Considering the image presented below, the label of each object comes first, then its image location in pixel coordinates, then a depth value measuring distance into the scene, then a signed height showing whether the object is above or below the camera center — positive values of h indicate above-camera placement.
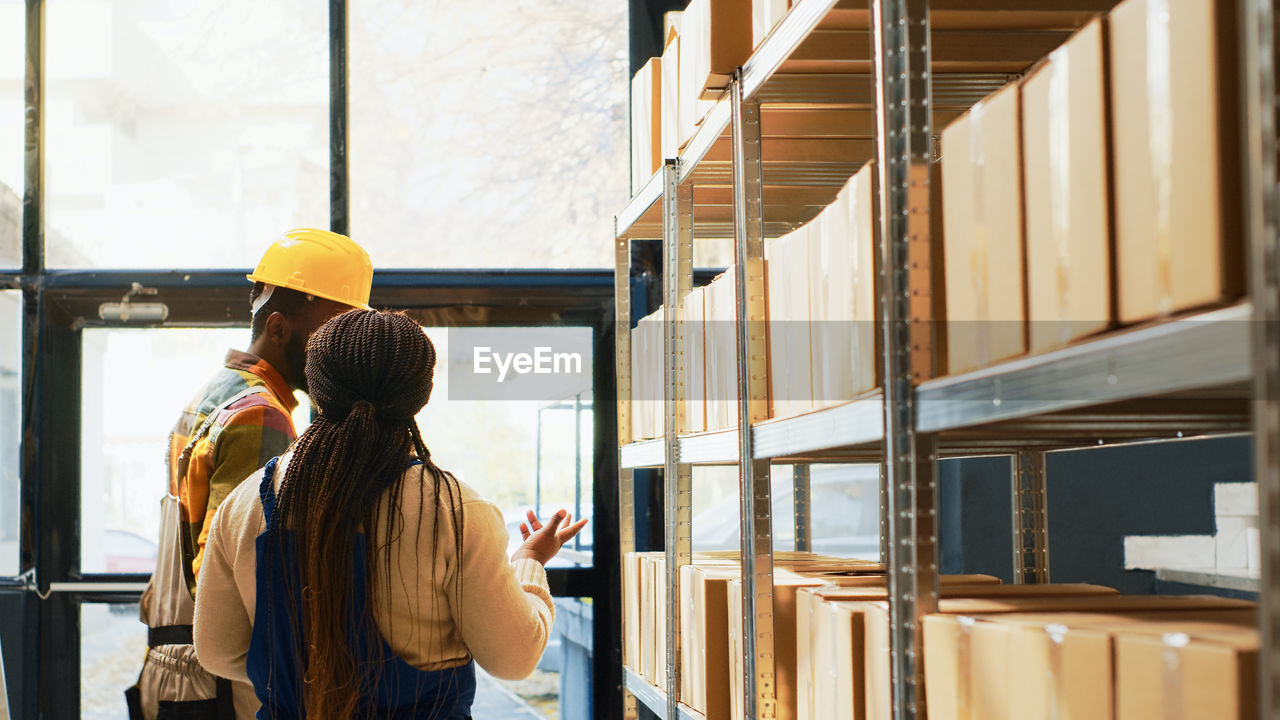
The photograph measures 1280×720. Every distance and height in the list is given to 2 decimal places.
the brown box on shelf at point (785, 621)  1.80 -0.35
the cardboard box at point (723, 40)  1.88 +0.68
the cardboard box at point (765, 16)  1.69 +0.67
